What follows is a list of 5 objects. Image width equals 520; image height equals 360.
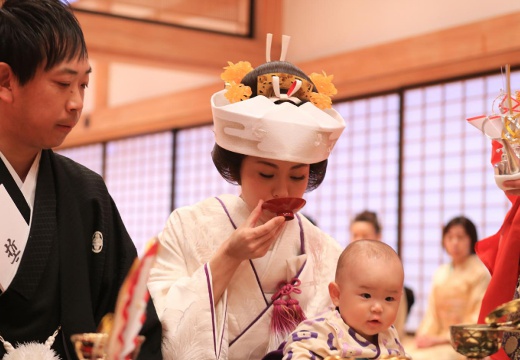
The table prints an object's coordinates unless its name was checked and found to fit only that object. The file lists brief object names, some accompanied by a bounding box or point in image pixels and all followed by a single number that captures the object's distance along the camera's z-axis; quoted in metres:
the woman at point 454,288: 6.59
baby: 2.22
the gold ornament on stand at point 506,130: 2.35
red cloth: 2.60
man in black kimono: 2.06
